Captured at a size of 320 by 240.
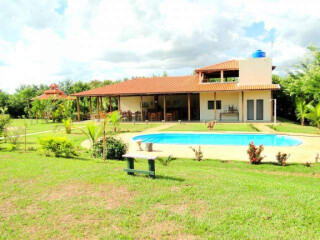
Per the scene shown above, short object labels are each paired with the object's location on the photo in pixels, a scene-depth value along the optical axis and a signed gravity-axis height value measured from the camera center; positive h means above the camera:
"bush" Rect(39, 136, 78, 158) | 9.03 -1.12
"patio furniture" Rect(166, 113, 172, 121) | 24.63 -0.50
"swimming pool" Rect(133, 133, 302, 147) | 13.55 -1.58
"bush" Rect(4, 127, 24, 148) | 11.34 -0.88
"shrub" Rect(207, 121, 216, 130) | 17.41 -0.98
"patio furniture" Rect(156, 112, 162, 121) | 25.23 -0.44
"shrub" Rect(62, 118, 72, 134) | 16.73 -0.85
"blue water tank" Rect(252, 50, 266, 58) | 23.12 +4.86
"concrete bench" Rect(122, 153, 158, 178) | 6.03 -1.28
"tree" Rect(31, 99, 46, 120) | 26.85 +0.72
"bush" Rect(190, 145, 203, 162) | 9.01 -1.54
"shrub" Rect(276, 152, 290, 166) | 8.12 -1.51
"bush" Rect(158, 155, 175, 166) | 8.37 -1.60
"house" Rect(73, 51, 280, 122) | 22.59 +1.60
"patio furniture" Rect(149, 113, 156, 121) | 25.10 -0.43
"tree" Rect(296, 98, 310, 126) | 19.88 +0.10
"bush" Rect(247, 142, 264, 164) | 8.39 -1.43
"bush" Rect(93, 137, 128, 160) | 9.13 -1.26
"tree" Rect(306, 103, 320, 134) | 15.66 -0.33
